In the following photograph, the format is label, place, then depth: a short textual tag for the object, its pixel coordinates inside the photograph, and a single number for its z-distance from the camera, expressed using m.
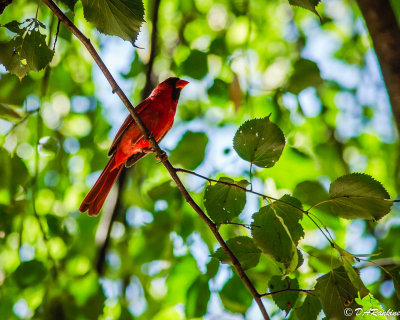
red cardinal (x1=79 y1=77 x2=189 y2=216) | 6.26
